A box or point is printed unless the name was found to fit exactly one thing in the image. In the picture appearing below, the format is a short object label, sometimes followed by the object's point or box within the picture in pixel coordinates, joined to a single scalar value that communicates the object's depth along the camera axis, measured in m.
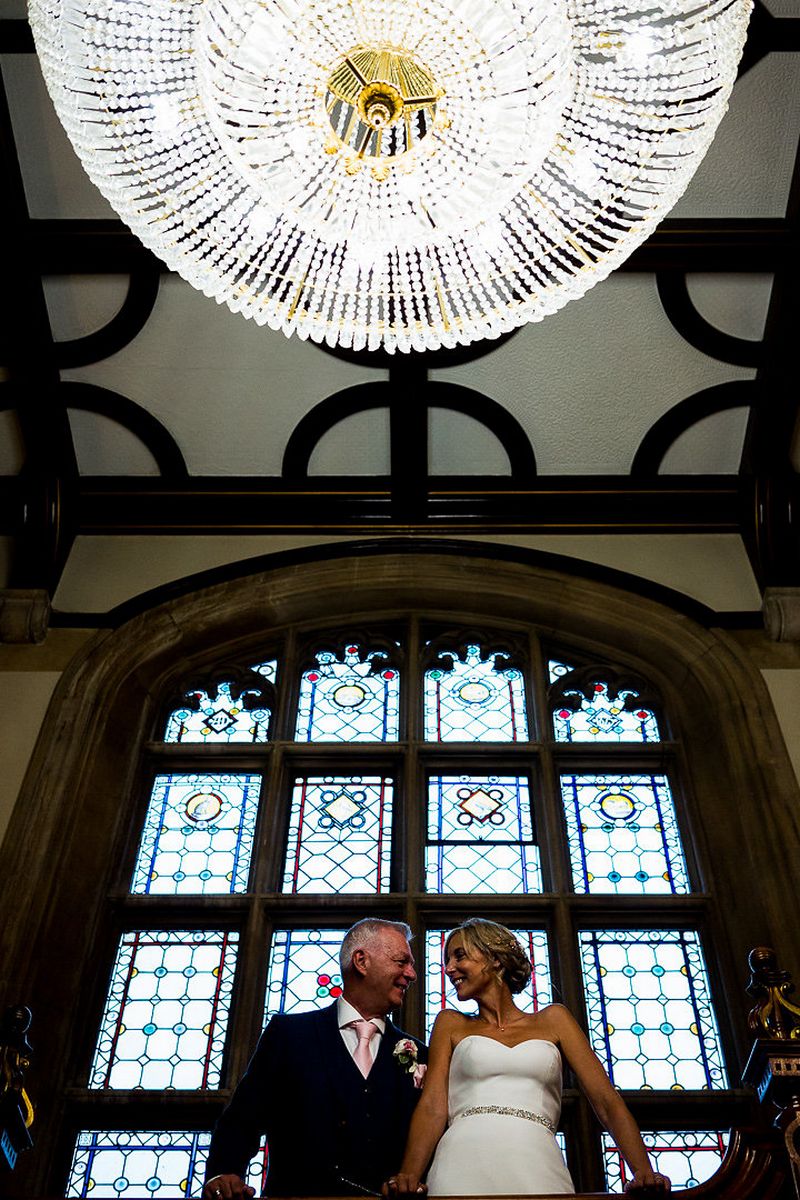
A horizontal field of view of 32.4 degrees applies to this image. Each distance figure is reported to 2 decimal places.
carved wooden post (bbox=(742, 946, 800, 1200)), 3.43
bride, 3.27
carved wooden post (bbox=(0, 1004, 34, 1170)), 3.62
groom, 3.50
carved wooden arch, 5.63
